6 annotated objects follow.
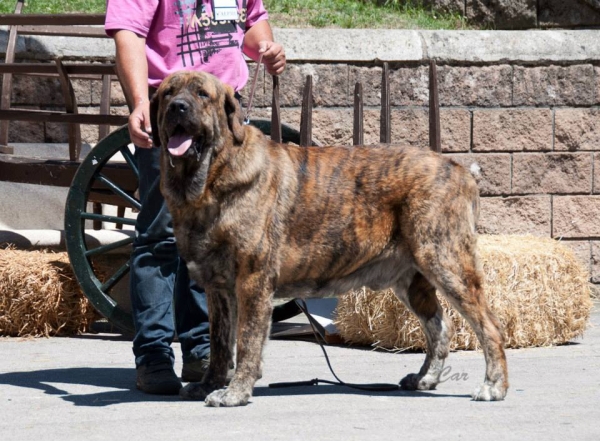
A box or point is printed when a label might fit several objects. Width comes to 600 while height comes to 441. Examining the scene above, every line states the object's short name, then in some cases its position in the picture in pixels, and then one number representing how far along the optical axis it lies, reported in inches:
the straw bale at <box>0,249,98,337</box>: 498.2
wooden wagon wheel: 479.0
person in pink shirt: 365.6
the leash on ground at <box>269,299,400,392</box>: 375.6
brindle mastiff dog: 339.4
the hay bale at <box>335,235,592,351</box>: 469.9
